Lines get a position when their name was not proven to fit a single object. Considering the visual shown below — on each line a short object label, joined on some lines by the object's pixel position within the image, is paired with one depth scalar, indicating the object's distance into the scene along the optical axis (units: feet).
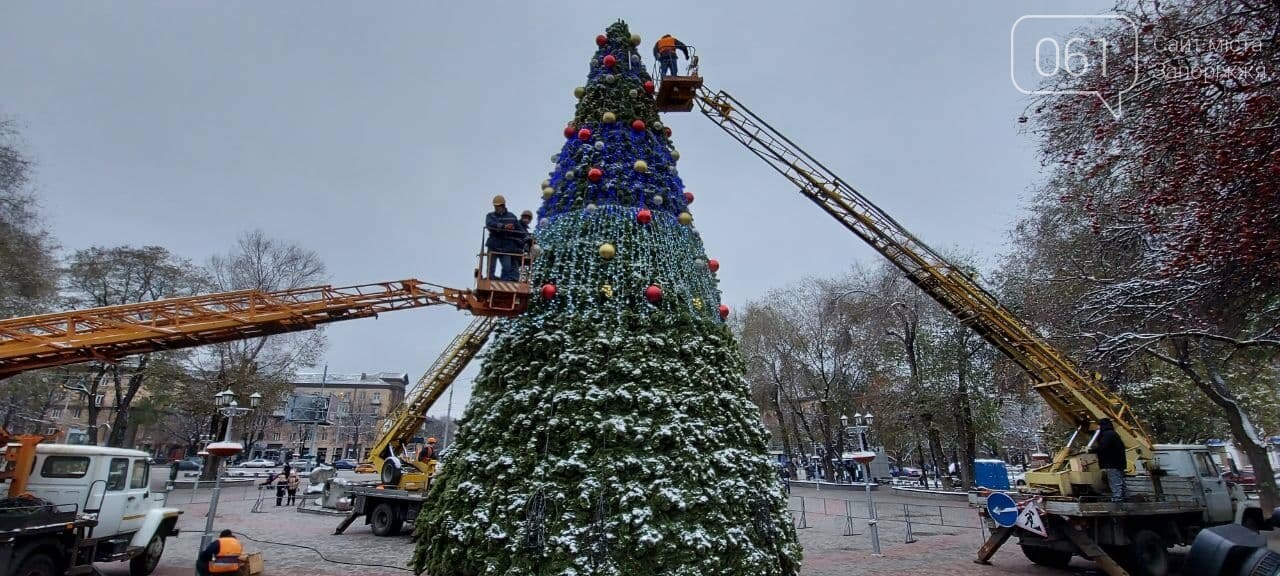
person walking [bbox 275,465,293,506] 70.64
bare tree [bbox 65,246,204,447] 81.51
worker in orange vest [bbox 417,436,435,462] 53.42
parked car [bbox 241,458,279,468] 146.61
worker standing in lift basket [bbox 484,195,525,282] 24.90
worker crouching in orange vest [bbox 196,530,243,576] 23.20
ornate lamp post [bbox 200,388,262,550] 30.53
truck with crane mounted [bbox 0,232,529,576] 25.36
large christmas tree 19.39
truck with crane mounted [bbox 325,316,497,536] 47.85
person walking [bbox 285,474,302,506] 71.79
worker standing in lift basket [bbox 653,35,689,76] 33.76
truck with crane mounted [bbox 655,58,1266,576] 32.37
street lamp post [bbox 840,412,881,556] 38.37
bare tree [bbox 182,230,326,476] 89.35
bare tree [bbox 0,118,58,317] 59.52
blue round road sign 32.45
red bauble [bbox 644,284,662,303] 22.97
